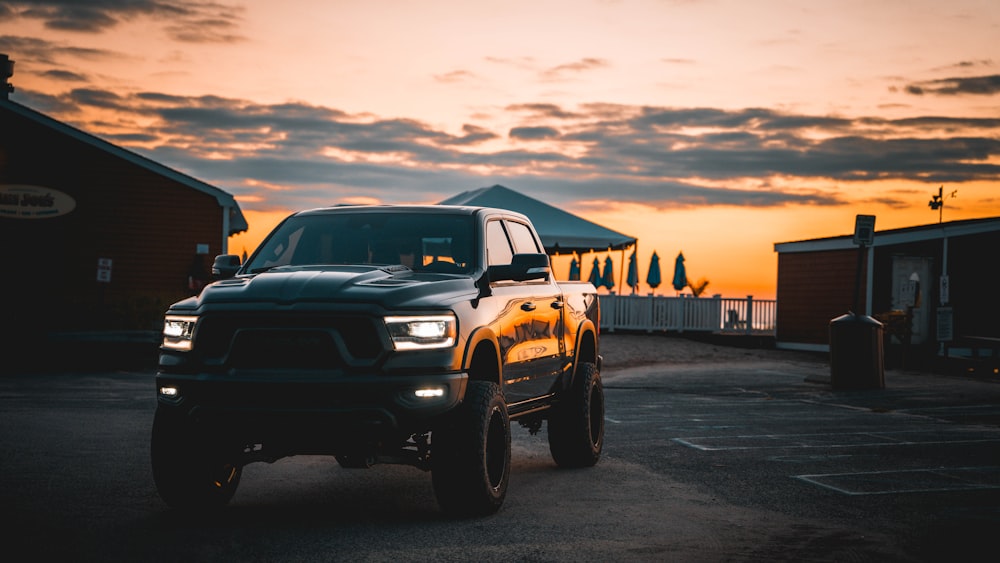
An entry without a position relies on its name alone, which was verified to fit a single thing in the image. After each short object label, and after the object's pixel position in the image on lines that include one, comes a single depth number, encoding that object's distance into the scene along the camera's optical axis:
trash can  19.16
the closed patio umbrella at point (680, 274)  40.00
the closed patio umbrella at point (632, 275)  37.47
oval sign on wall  29.61
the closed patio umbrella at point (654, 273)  39.31
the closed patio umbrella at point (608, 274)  38.94
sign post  19.02
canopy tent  32.22
